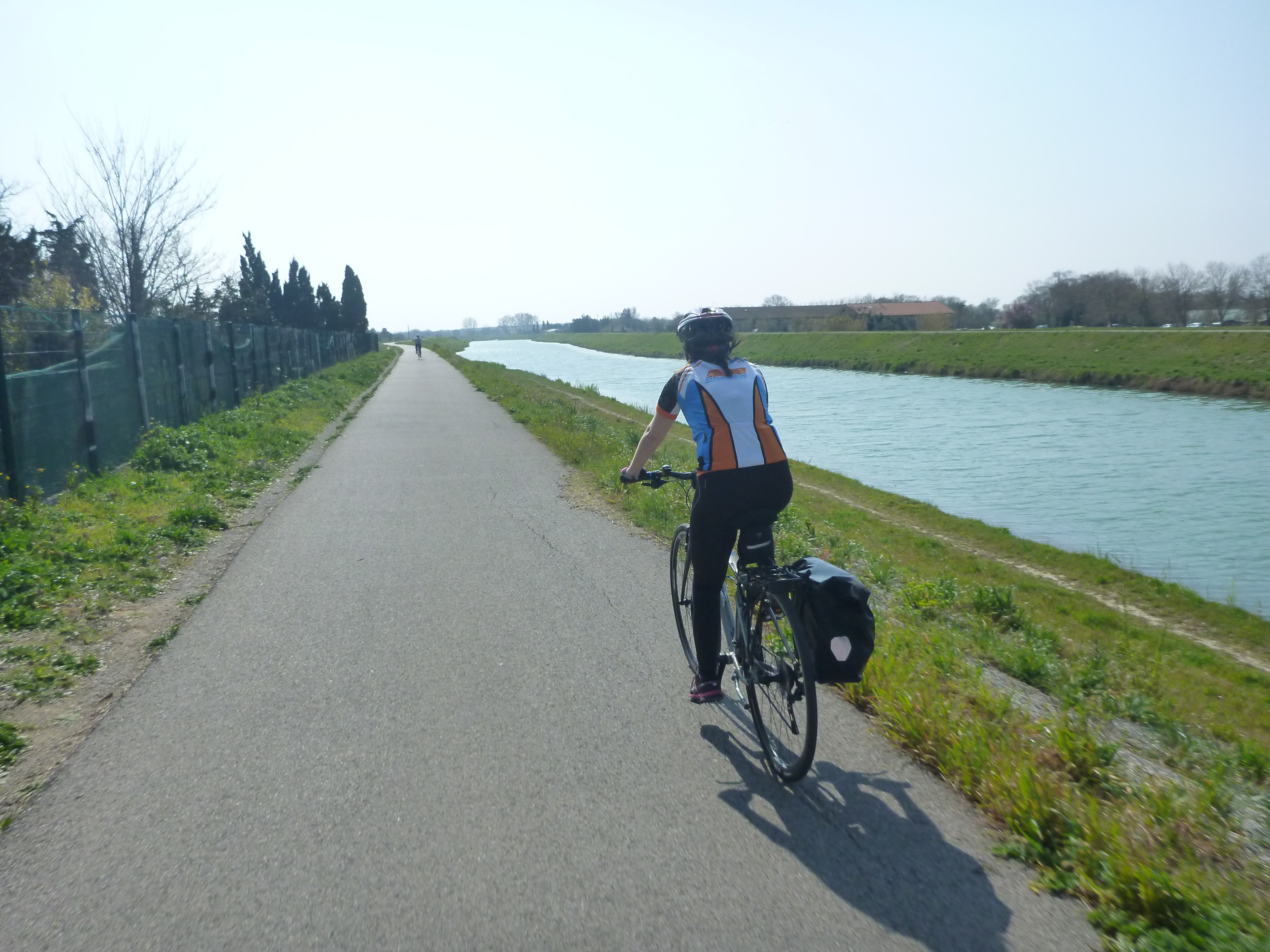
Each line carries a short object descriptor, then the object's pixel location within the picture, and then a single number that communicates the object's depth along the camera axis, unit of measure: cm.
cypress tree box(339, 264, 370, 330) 8794
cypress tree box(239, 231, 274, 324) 6500
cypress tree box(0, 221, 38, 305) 2391
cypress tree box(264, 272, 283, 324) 7200
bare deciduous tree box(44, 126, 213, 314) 2973
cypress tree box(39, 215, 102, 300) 2972
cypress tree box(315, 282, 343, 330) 8006
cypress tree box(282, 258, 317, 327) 7362
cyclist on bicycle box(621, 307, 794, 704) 390
